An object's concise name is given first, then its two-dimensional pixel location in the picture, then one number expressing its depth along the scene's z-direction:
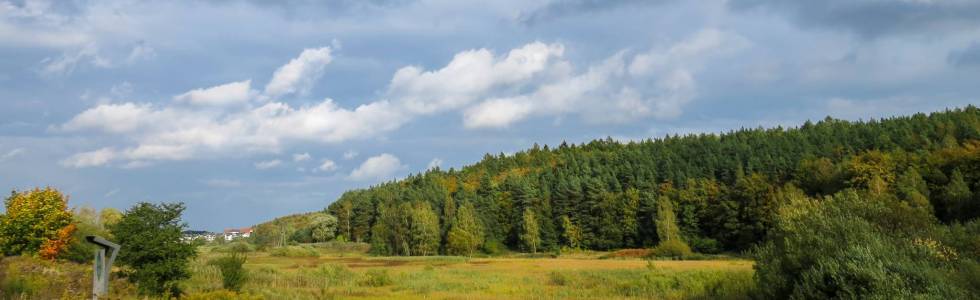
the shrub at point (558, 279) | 40.38
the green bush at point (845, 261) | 15.91
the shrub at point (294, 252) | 90.93
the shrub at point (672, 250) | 77.96
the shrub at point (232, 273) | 29.86
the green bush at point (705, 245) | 84.81
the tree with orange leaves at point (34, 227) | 37.41
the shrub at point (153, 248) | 27.00
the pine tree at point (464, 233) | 96.72
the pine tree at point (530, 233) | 100.56
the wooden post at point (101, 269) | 17.35
